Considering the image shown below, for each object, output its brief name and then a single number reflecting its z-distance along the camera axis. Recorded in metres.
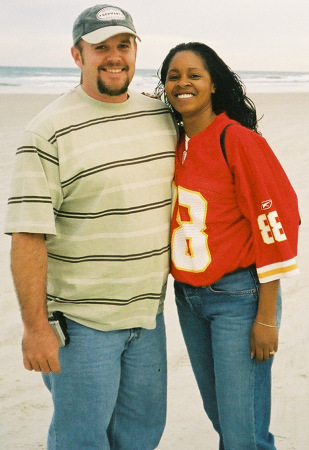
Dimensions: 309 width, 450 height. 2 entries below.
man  2.32
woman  2.32
